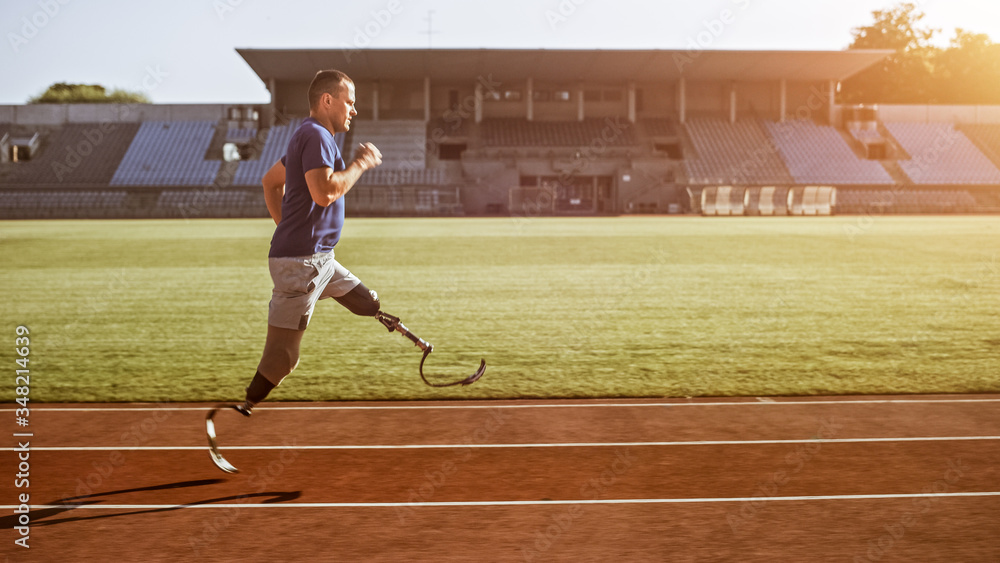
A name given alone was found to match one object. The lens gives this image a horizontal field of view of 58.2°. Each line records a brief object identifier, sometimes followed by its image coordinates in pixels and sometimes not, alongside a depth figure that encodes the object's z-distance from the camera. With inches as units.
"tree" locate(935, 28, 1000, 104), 3090.6
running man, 182.4
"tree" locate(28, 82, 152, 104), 3304.6
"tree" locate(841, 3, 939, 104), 3107.8
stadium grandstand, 2178.9
